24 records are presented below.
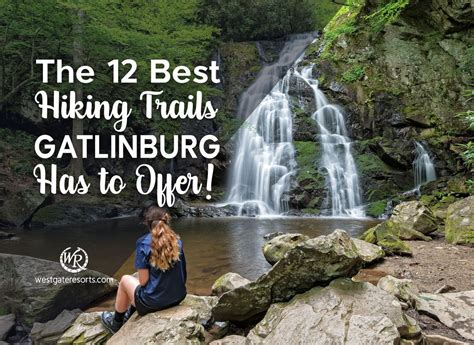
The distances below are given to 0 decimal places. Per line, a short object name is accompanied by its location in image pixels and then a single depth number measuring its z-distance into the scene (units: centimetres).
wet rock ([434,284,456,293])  420
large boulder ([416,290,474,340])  315
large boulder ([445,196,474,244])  657
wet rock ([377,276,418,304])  379
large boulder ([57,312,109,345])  374
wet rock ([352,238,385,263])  584
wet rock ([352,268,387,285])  518
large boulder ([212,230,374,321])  346
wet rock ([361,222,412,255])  623
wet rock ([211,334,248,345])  322
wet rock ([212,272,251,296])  459
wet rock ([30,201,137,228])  1176
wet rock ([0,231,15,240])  939
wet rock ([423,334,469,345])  293
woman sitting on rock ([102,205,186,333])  347
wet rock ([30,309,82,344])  412
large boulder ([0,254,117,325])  457
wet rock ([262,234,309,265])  625
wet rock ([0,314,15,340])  429
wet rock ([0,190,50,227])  1108
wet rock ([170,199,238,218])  1420
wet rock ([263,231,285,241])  876
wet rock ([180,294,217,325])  383
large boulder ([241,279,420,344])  282
